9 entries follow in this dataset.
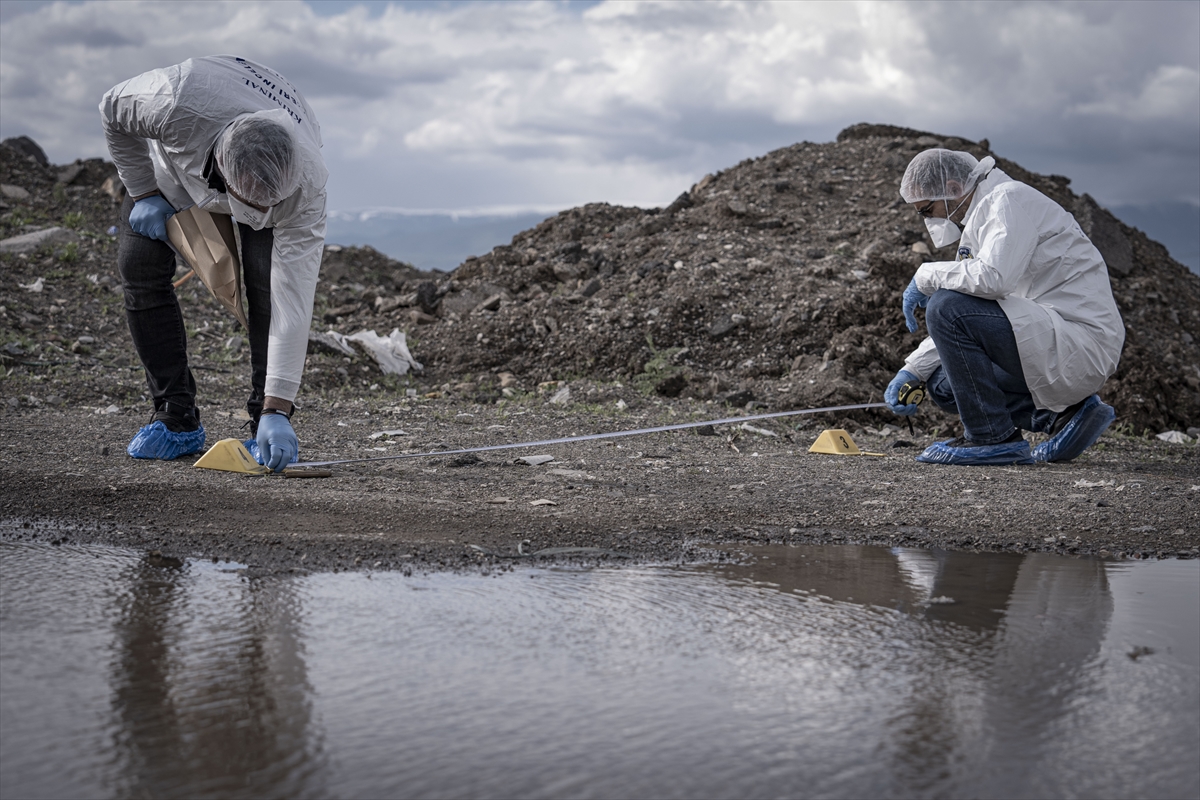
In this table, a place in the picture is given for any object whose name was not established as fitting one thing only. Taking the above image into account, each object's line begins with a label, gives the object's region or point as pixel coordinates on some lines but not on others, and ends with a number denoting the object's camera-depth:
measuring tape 4.03
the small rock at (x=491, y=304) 8.02
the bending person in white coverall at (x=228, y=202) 3.32
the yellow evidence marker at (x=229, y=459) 3.70
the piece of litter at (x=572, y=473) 3.85
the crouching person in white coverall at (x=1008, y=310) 4.01
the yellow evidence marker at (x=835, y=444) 4.61
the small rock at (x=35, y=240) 8.55
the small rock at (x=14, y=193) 10.34
